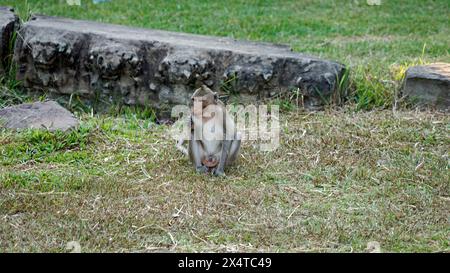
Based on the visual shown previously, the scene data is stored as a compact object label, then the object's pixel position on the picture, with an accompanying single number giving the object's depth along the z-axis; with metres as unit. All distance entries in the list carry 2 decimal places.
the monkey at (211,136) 5.76
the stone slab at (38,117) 6.59
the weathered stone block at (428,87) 7.21
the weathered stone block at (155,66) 7.29
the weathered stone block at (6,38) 7.92
